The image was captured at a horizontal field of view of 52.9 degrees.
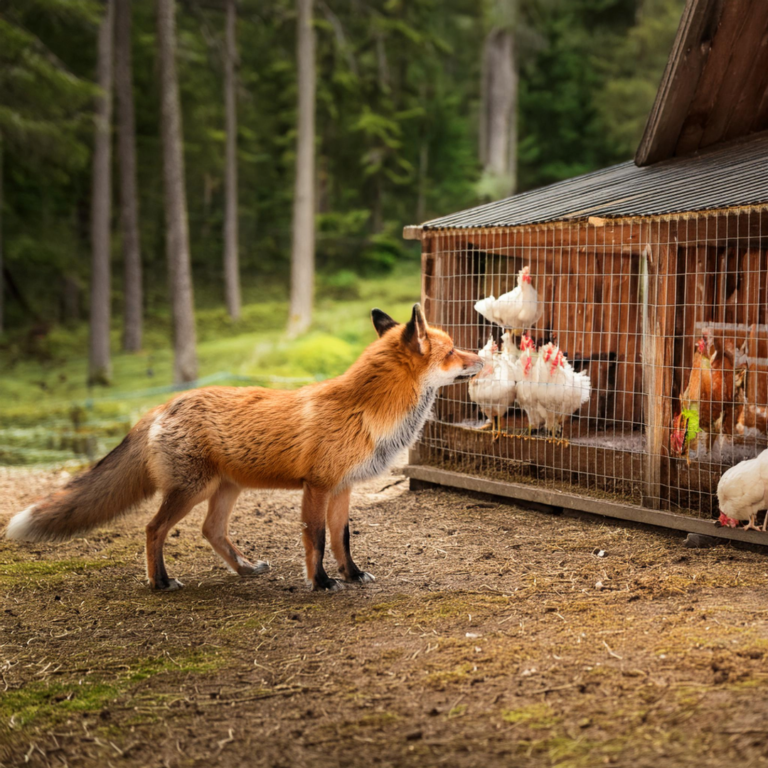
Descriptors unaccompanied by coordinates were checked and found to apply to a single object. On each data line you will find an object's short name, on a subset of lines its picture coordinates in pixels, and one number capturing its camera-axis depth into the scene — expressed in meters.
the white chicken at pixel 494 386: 7.13
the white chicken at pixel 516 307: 7.10
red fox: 4.87
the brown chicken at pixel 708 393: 6.29
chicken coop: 6.06
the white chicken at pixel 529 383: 6.91
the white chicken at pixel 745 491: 5.15
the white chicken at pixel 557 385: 6.78
